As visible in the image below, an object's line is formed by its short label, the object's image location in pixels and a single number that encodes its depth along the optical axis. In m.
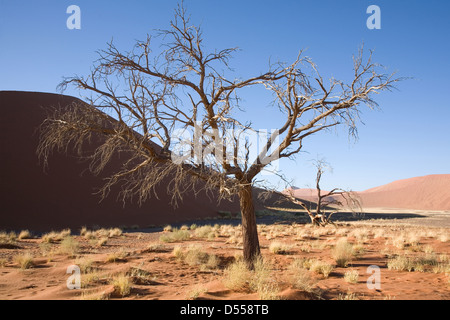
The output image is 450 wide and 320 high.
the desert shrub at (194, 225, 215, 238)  19.49
